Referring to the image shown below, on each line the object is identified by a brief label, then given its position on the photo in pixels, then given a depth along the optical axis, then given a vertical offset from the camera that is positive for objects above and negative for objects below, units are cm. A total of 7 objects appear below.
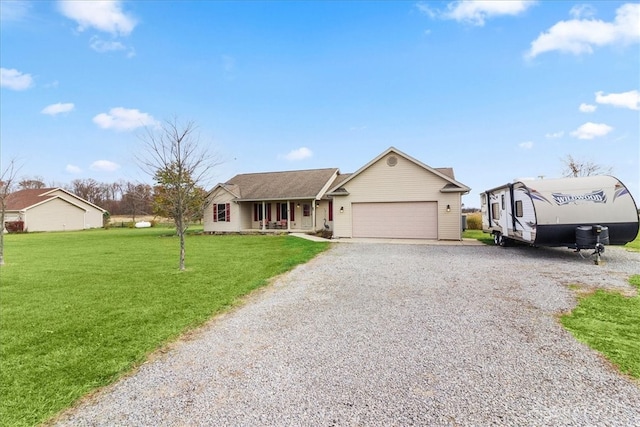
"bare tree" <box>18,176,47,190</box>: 3531 +509
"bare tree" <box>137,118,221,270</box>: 983 +199
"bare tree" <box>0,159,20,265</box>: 1243 +198
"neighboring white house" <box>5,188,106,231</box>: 3152 +162
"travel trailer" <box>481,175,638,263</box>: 970 +3
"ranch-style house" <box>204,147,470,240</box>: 1620 +95
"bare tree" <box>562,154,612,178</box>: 2645 +385
